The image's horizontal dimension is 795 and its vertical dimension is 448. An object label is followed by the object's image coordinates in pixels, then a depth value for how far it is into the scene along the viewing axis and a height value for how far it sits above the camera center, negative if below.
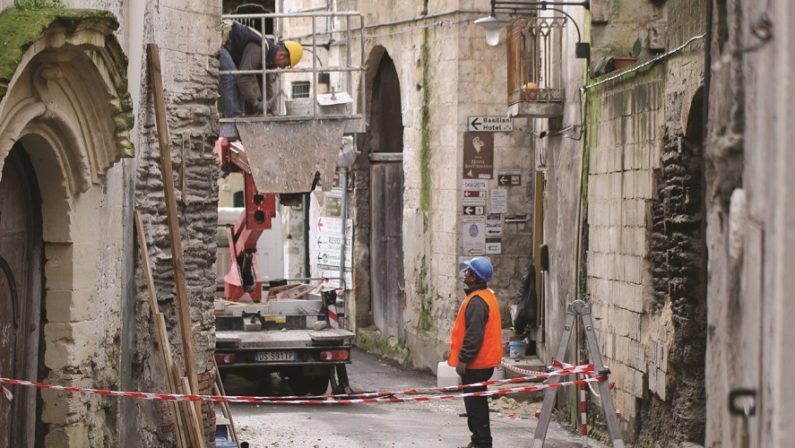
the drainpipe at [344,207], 23.97 +0.02
